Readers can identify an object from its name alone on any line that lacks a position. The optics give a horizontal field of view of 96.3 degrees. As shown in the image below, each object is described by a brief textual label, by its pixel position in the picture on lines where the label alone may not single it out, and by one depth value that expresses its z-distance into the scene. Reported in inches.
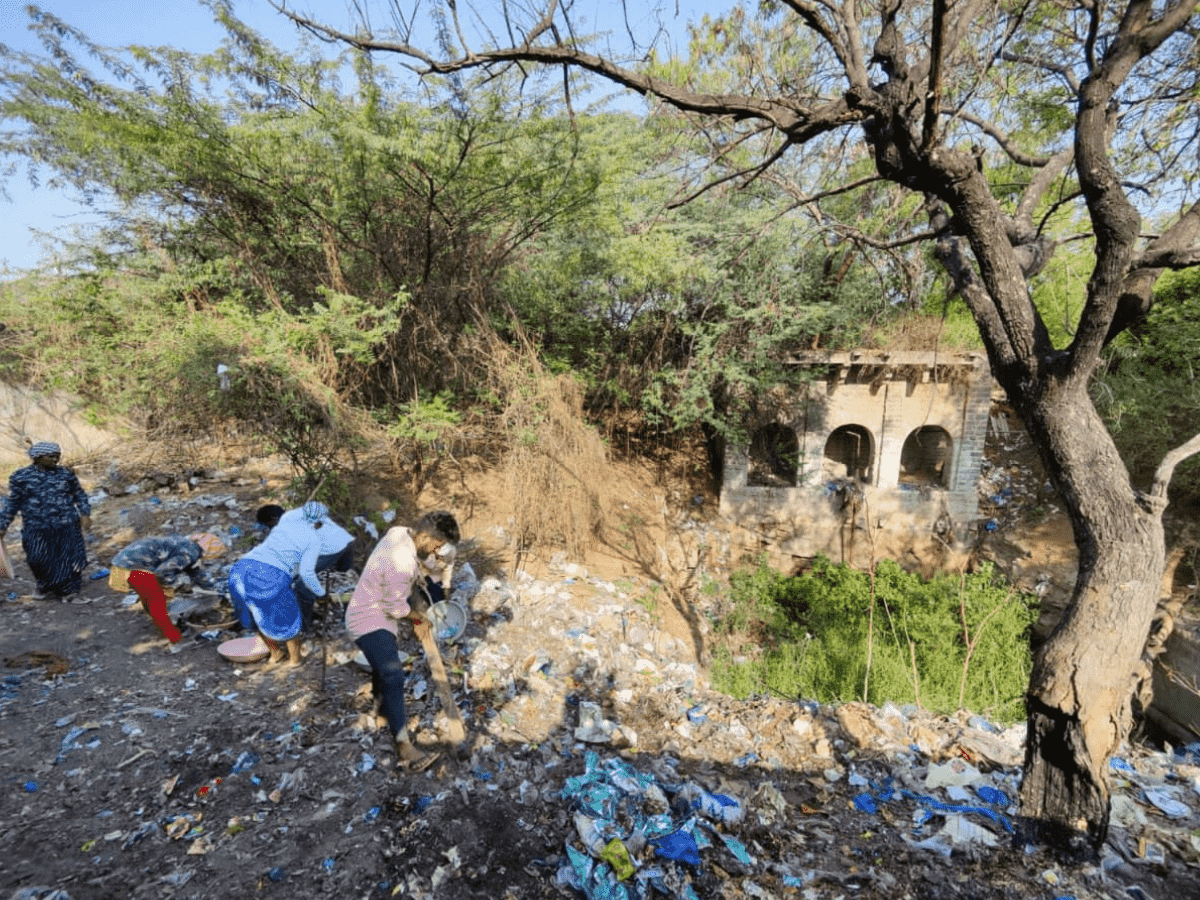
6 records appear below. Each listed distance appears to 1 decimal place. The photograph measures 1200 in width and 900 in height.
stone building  353.7
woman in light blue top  136.5
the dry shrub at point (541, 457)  247.1
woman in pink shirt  109.8
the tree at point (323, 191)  185.5
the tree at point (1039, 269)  86.5
